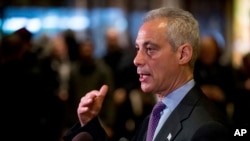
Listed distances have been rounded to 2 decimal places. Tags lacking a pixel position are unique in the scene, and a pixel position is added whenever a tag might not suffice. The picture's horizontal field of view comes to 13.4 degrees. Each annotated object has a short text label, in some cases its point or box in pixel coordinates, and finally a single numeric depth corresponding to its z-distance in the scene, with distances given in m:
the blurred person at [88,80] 12.83
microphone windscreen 5.02
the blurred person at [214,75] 10.64
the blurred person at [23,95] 9.48
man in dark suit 4.73
